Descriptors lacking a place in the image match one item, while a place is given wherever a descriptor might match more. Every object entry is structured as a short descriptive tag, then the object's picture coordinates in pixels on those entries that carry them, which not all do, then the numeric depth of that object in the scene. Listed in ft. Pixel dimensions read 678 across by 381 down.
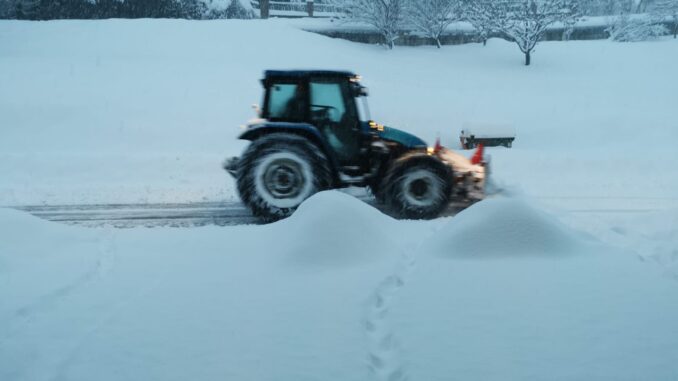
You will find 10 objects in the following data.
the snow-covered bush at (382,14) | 80.64
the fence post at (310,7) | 103.96
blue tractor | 22.22
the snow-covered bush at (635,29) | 89.71
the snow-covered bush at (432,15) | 81.46
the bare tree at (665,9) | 91.81
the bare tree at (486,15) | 77.06
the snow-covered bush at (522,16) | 73.87
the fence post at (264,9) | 98.48
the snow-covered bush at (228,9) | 87.51
